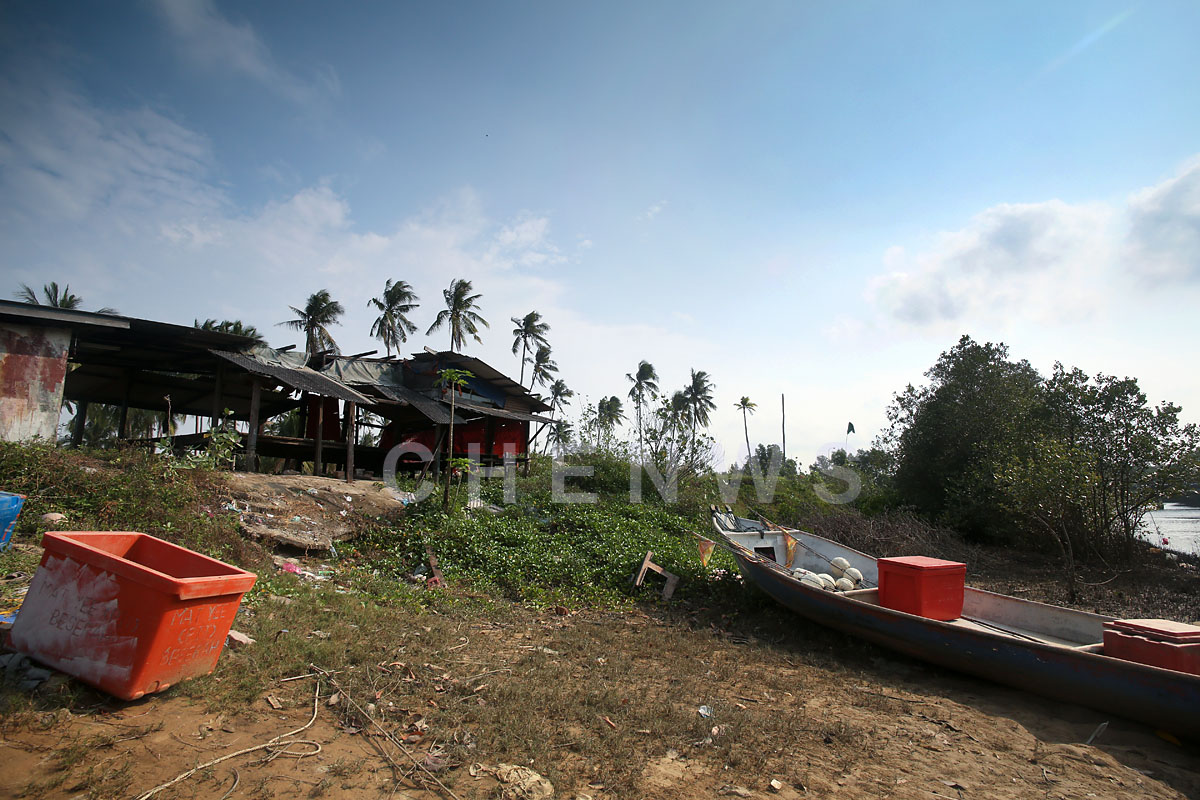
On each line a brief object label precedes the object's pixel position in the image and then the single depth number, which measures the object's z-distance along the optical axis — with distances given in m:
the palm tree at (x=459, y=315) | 30.36
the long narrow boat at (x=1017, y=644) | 4.42
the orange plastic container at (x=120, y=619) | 3.32
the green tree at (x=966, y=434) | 15.80
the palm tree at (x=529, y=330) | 35.69
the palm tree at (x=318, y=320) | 29.75
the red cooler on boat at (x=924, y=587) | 6.43
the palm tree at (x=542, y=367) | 38.75
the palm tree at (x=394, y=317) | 31.67
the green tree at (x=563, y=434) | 19.34
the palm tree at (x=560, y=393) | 43.69
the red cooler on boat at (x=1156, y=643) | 4.62
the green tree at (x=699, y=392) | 48.03
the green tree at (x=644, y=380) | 44.91
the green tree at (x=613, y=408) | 42.31
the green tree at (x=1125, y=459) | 11.70
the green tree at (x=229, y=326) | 26.95
